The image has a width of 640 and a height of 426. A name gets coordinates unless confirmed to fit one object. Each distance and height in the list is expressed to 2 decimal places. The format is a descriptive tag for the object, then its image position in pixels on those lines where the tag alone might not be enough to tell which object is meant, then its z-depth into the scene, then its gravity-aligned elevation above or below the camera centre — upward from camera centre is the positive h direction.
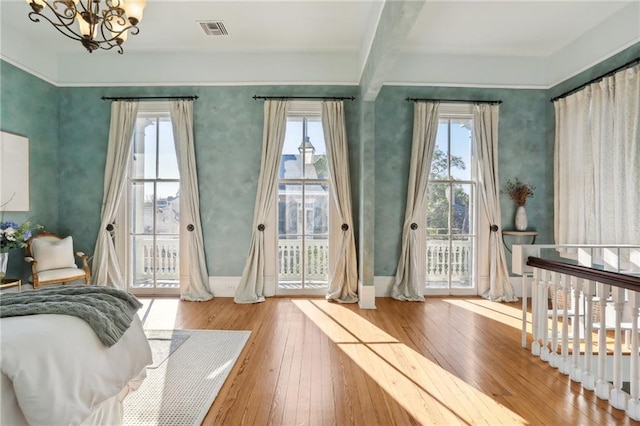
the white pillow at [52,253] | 4.12 -0.52
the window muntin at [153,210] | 4.90 +0.04
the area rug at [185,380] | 2.01 -1.22
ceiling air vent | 4.03 +2.30
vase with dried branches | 4.74 +0.27
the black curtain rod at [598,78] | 3.49 +1.59
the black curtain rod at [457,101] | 4.78 +1.64
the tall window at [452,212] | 4.94 +0.03
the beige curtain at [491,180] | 4.74 +0.49
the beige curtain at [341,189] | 4.66 +0.34
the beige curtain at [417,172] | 4.73 +0.59
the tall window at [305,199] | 4.89 +0.21
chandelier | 2.48 +1.55
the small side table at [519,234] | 4.64 -0.29
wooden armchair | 4.02 -0.62
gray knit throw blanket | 1.50 -0.44
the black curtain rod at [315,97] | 4.73 +1.66
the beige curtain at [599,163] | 3.48 +0.61
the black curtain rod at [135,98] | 4.77 +1.66
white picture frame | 4.02 +0.49
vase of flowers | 3.66 -0.29
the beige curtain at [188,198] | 4.72 +0.21
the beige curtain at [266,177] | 4.68 +0.51
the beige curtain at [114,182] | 4.69 +0.44
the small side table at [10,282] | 3.68 -0.80
